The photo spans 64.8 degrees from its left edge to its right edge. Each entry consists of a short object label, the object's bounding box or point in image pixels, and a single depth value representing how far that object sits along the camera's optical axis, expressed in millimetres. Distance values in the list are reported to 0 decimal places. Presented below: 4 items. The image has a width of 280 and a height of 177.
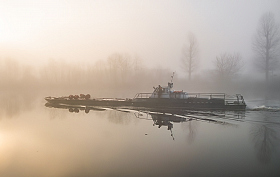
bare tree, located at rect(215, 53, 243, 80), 57719
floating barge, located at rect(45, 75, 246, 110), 28516
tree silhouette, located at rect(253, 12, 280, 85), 47288
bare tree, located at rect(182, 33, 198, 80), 57328
